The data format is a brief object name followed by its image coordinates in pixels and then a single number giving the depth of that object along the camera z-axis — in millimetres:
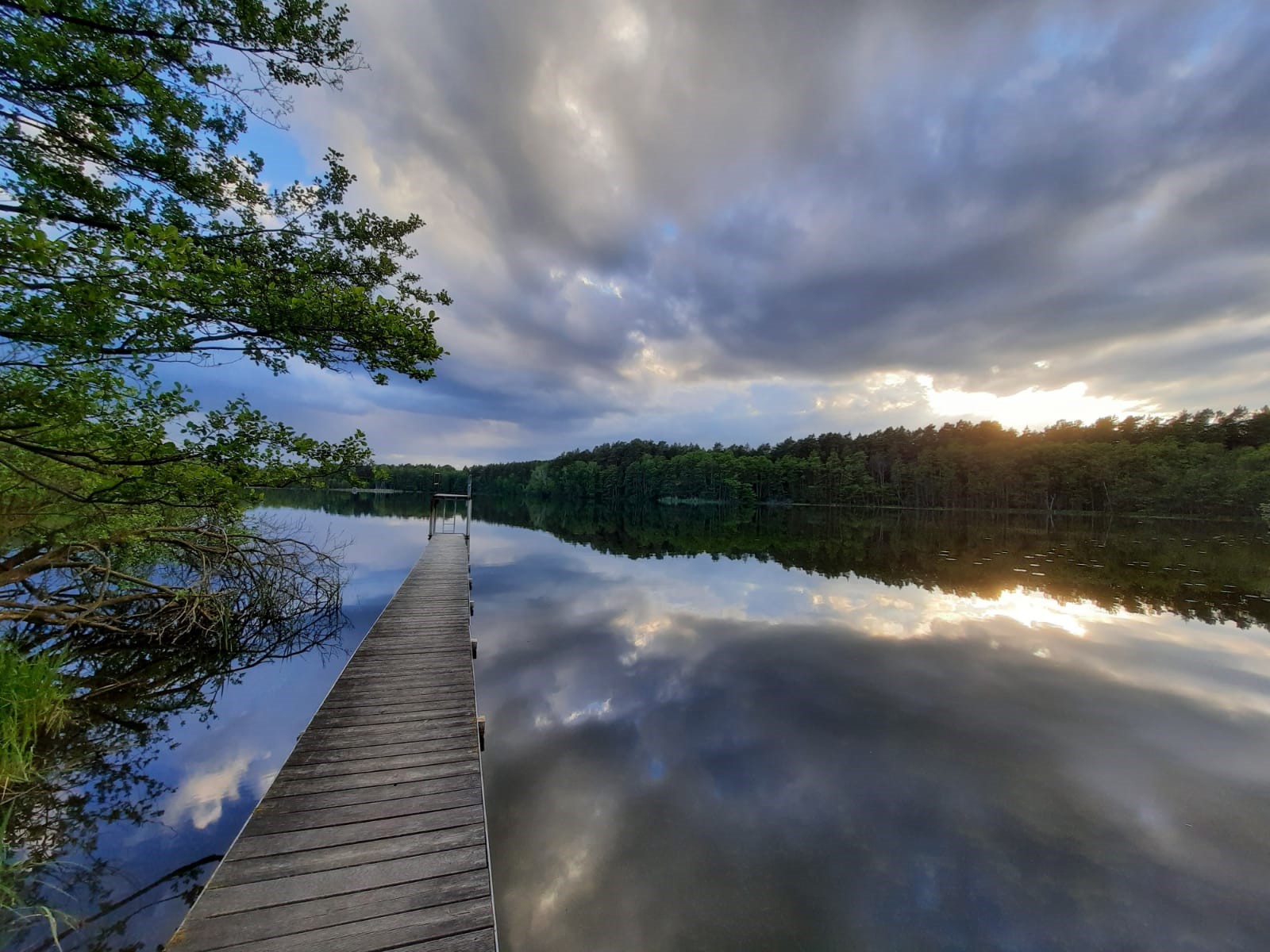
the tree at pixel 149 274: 3332
